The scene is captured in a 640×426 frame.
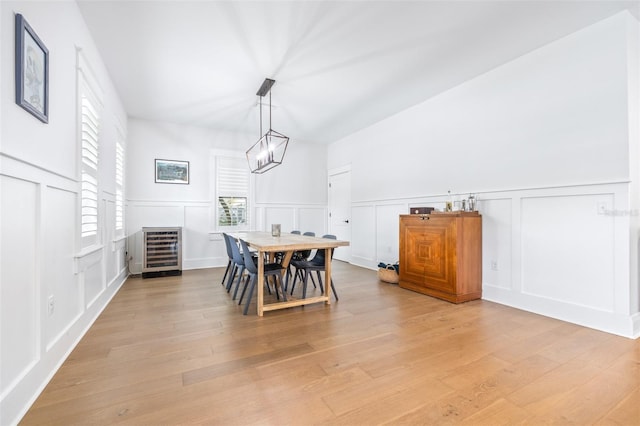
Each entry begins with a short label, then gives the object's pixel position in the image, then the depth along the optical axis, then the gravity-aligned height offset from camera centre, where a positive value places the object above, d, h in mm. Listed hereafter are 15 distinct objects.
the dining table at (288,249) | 2798 -350
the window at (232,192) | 5633 +455
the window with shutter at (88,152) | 2377 +587
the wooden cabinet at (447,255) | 3254 -502
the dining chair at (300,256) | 3698 -564
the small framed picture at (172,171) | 5133 +808
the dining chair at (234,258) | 3225 -515
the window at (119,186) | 3962 +424
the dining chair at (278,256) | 3971 -601
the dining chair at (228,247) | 3638 -439
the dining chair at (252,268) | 2938 -595
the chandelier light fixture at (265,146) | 3608 +958
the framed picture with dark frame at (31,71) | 1401 +788
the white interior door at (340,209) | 6109 +131
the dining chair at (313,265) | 3377 -627
